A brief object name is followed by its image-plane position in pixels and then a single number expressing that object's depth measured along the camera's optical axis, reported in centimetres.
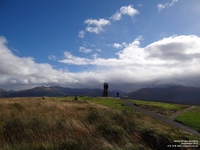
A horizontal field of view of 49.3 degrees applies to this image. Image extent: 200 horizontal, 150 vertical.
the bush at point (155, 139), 1218
